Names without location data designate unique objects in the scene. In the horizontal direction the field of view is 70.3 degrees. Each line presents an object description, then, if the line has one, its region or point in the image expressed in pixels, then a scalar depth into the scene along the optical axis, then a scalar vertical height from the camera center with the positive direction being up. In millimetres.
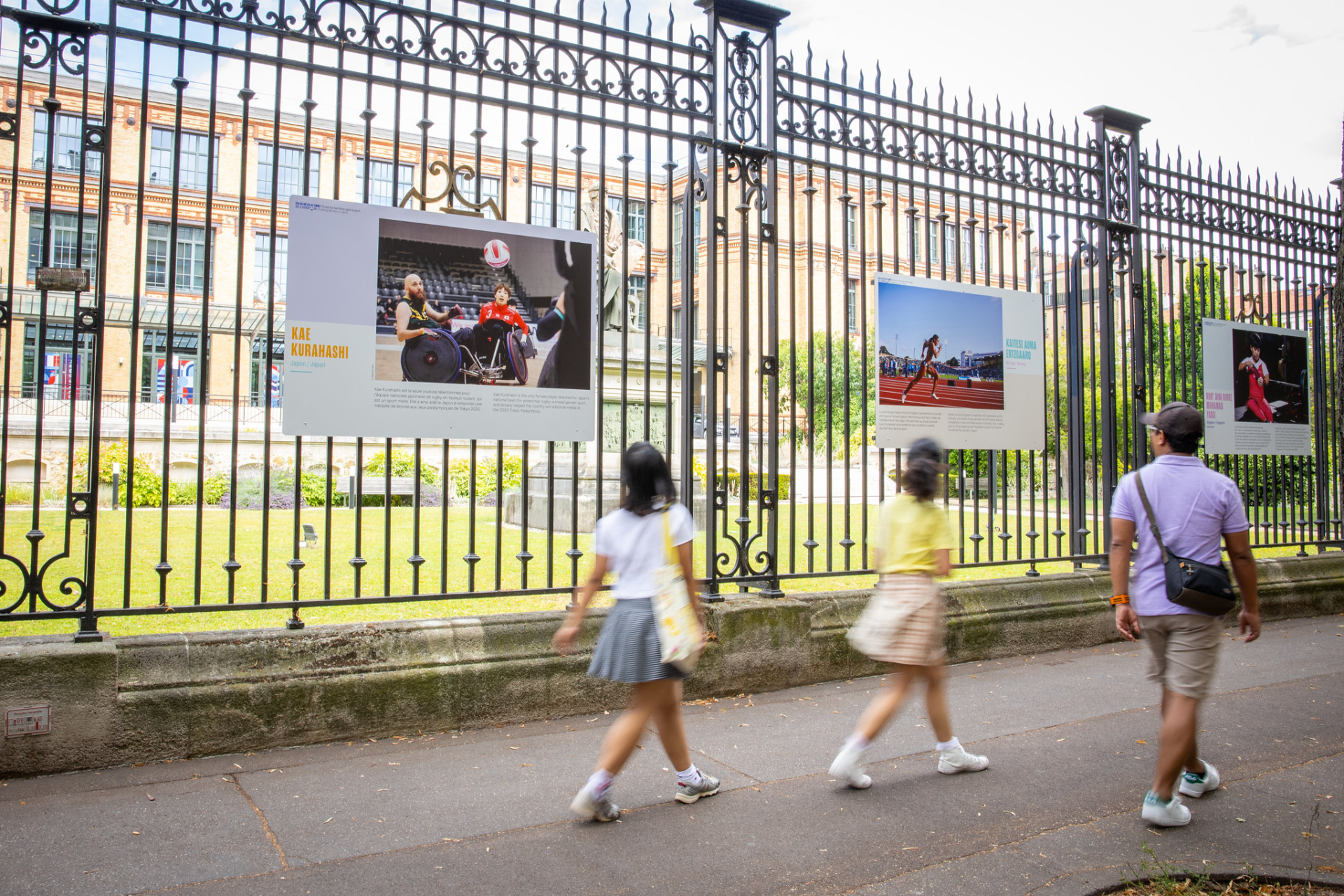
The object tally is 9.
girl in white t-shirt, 3805 -548
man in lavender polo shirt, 3863 -397
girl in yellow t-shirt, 4242 -592
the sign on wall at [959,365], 6906 +863
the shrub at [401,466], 21281 +275
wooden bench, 18375 -160
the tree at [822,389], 25359 +2539
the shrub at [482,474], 19047 +98
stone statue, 10148 +2320
